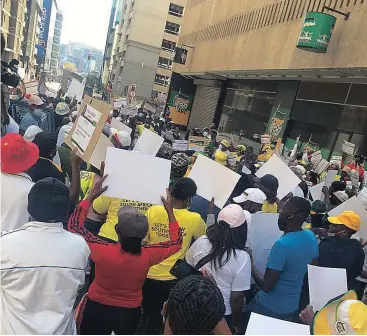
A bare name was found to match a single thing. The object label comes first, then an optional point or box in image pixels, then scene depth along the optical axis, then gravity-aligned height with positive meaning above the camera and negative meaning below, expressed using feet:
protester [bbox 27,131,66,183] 11.79 -3.54
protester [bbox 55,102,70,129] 25.99 -4.30
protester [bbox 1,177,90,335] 6.41 -3.59
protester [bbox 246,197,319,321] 9.83 -4.04
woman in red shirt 8.21 -4.17
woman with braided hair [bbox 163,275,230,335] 5.40 -3.08
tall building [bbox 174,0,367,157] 36.17 +2.63
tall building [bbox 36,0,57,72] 325.42 +8.39
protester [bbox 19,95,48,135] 21.29 -4.21
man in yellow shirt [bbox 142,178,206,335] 10.21 -3.97
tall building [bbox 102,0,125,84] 318.45 +14.53
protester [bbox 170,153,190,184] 14.11 -3.23
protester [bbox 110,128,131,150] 15.57 -3.20
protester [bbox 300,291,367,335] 5.89 -3.10
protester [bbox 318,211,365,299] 11.27 -3.80
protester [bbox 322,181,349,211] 17.15 -3.62
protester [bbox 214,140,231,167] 21.19 -3.92
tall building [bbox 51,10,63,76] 555.41 -5.18
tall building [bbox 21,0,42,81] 234.38 +0.97
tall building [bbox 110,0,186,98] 183.11 +8.75
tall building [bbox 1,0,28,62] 169.06 +3.68
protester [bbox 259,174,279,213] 14.58 -3.45
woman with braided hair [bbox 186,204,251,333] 9.11 -3.84
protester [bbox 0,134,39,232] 8.71 -3.16
